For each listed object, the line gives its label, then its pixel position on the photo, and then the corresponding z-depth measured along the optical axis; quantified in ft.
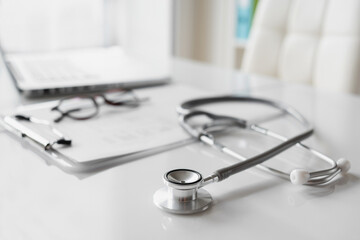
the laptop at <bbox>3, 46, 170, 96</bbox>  2.93
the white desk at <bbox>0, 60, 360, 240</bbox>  1.22
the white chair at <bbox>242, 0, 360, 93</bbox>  4.15
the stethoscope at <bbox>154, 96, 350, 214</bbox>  1.35
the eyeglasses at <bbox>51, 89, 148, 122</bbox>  2.31
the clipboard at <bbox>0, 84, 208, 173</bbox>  1.72
